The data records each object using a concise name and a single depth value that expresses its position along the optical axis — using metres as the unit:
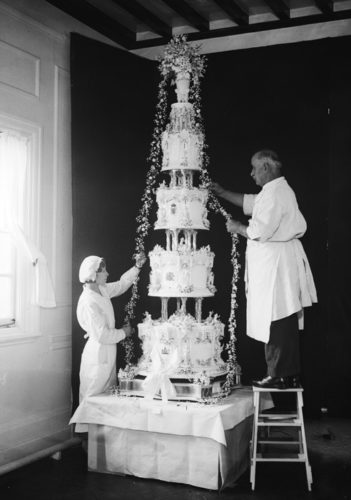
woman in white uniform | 5.14
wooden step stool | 4.55
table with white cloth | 4.53
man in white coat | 4.78
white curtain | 5.12
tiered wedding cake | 4.96
